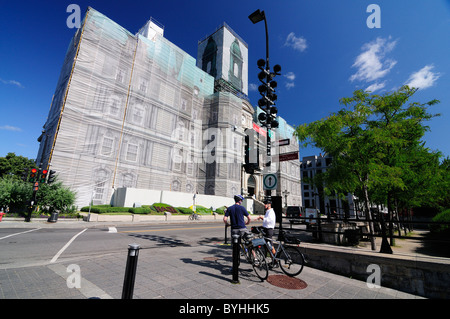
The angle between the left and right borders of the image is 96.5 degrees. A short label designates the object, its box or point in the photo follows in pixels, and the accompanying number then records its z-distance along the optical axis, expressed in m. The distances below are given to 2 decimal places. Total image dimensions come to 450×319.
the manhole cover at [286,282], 4.09
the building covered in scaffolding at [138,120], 22.34
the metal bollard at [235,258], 4.10
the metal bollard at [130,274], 2.63
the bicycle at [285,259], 4.80
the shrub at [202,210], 27.63
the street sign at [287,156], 6.53
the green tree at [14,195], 15.92
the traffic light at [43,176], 14.93
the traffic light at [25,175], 15.54
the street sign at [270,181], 6.26
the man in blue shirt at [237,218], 5.27
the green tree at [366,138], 7.99
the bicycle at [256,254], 4.57
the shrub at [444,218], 8.36
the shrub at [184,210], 25.68
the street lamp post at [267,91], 7.44
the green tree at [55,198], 16.95
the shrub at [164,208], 23.42
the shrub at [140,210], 20.14
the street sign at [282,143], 7.28
